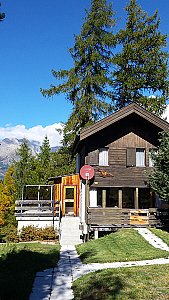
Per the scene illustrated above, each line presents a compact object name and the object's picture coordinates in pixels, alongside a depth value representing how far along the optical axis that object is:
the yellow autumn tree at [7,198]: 32.36
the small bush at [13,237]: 19.02
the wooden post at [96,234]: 18.44
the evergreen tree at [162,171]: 17.53
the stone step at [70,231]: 18.19
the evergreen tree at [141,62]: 30.94
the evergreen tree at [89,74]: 30.30
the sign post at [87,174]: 19.95
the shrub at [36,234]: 18.94
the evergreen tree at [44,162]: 32.78
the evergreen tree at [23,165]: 35.48
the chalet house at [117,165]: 20.34
